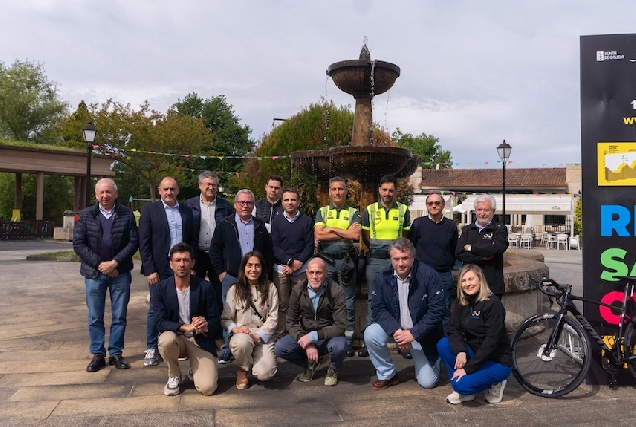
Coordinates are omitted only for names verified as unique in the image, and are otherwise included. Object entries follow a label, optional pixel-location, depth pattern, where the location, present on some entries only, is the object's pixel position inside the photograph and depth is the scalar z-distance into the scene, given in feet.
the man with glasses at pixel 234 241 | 17.15
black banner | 14.83
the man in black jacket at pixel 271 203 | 19.13
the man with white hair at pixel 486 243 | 16.11
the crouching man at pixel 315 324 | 15.03
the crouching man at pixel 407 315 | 14.78
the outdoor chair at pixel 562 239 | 89.97
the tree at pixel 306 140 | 62.98
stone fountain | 25.30
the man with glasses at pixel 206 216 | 17.94
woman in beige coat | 15.05
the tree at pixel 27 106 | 142.10
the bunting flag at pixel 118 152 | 103.45
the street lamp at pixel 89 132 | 54.95
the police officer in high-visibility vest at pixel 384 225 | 17.42
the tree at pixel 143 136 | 104.58
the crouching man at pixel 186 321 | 14.28
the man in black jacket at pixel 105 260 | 16.39
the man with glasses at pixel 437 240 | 16.99
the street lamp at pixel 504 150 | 66.44
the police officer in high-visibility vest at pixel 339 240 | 17.69
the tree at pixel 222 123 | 174.40
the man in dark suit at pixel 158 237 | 16.93
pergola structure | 103.60
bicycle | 14.47
